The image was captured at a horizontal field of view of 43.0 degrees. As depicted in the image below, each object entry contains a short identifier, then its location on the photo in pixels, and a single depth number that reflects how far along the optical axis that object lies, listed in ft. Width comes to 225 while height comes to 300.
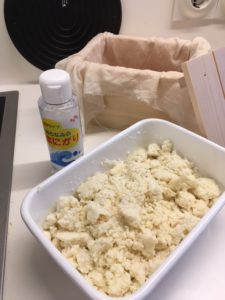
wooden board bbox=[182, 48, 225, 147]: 1.59
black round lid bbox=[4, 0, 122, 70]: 2.18
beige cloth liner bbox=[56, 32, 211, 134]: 1.71
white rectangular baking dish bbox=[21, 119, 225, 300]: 0.99
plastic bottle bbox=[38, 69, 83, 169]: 1.37
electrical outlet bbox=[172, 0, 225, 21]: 2.26
